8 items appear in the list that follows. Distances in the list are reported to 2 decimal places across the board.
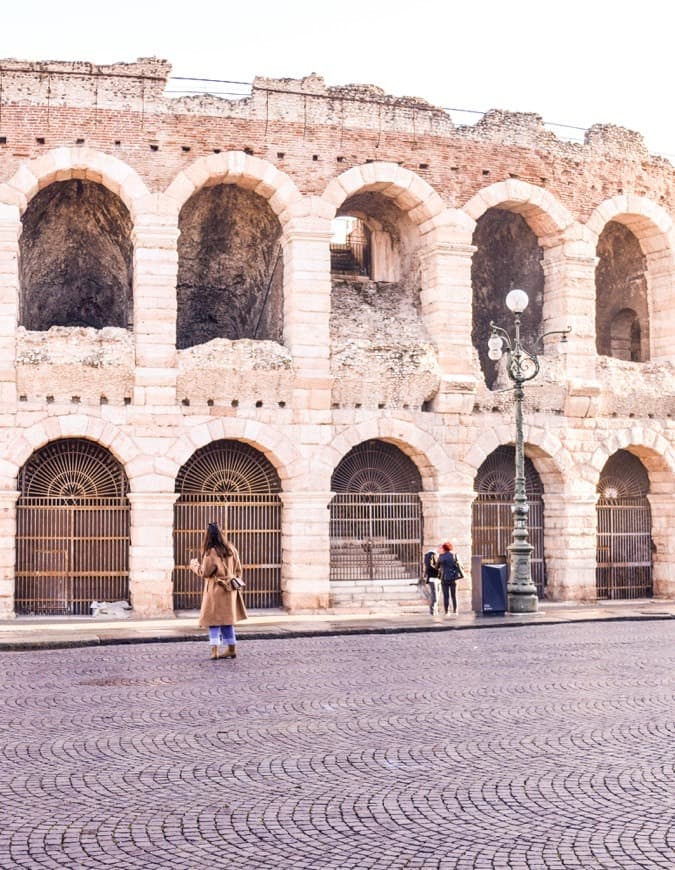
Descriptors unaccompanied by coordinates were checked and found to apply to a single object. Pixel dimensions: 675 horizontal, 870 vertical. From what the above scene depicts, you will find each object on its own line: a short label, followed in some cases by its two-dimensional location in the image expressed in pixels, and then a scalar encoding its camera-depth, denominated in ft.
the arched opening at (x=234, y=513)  70.08
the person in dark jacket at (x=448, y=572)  64.95
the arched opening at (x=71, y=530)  67.26
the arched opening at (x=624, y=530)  80.43
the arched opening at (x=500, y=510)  76.95
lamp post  64.55
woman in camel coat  43.70
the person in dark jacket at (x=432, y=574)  65.77
